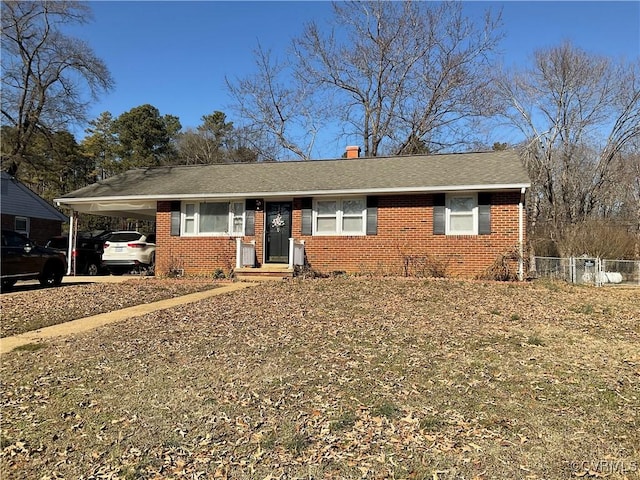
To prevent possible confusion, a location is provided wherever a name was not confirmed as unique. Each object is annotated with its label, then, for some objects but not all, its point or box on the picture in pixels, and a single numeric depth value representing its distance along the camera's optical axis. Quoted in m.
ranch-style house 12.97
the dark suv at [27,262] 11.22
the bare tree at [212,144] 40.25
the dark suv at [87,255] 17.23
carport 15.85
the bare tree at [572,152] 24.30
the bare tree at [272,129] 28.48
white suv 16.28
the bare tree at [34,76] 27.17
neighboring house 26.95
